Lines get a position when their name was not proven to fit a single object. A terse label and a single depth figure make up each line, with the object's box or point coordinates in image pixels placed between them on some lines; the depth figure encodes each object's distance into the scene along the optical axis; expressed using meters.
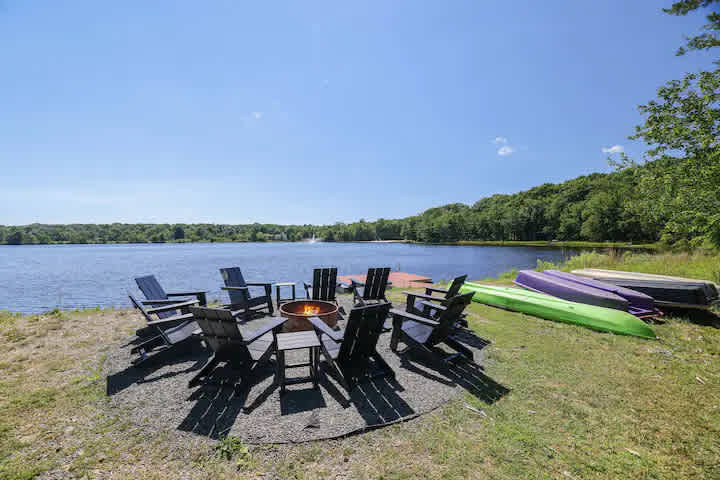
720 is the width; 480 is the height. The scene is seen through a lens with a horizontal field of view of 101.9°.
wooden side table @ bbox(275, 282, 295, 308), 6.66
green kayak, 5.22
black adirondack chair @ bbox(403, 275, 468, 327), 5.53
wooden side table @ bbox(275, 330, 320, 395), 3.35
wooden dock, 12.07
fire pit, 5.11
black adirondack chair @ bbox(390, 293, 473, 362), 3.95
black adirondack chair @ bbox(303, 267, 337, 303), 6.55
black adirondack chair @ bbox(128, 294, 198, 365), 4.03
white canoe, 7.53
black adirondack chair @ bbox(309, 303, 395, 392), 3.35
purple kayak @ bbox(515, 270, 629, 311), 6.17
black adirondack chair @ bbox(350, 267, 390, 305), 6.81
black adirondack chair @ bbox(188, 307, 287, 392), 3.21
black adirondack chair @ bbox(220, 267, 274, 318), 6.22
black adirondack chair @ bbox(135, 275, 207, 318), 5.18
